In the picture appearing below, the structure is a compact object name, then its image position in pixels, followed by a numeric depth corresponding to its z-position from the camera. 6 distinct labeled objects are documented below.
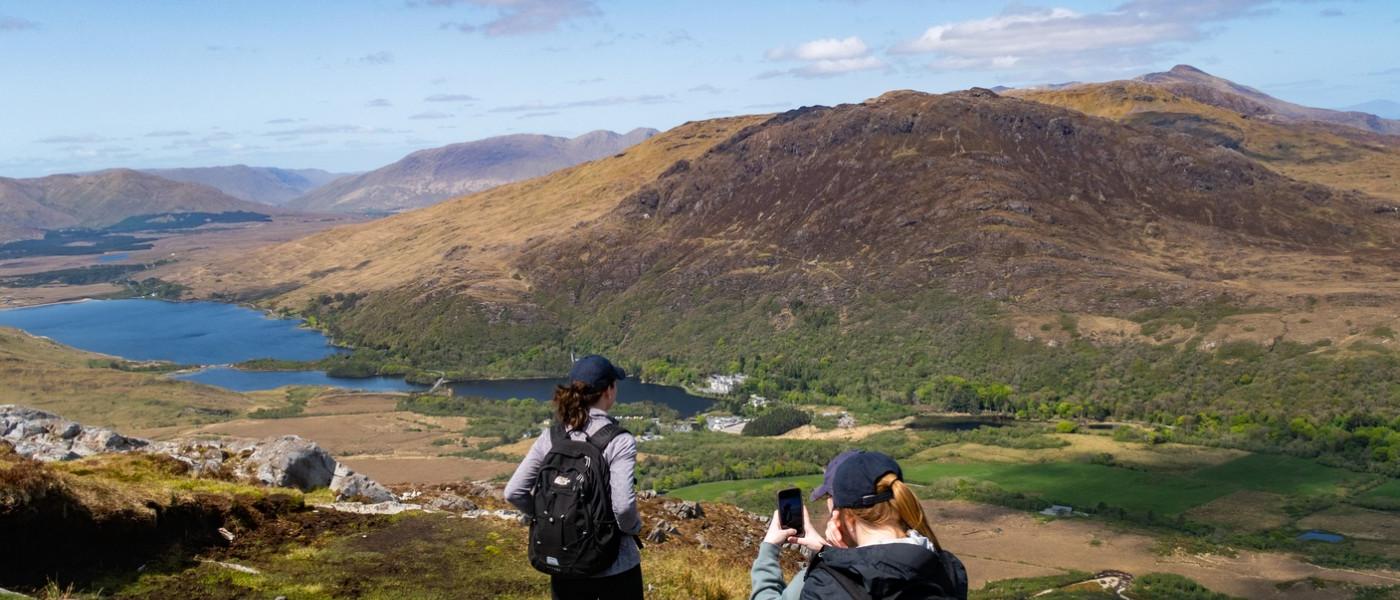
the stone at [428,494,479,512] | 21.84
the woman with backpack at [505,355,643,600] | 9.06
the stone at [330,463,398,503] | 21.43
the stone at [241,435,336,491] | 22.19
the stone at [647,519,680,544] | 20.73
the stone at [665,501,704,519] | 23.84
